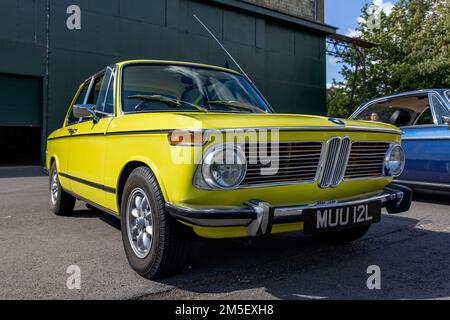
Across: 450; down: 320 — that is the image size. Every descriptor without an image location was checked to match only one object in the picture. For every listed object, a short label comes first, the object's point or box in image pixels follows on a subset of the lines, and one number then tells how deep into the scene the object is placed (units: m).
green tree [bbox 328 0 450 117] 19.05
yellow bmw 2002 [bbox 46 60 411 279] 2.37
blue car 5.46
